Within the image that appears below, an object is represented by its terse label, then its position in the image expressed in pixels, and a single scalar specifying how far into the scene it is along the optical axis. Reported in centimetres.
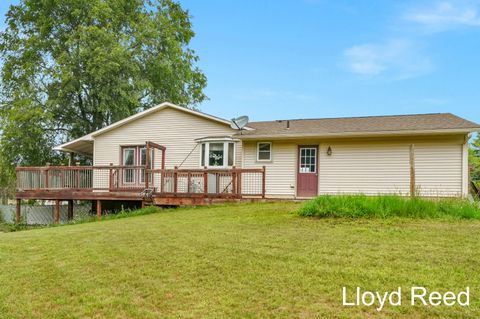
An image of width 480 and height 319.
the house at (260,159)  1273
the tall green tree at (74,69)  2172
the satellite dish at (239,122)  1454
